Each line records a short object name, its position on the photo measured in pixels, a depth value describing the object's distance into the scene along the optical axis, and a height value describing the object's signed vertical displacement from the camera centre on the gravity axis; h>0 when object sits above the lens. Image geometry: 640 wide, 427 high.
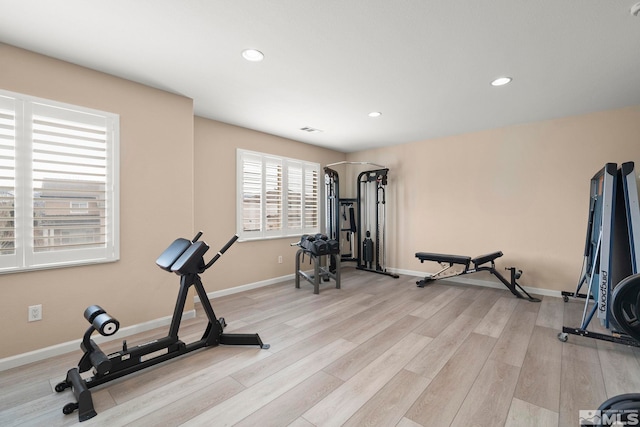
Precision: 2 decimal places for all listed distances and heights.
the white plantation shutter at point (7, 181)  2.06 +0.23
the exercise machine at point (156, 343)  1.75 -1.00
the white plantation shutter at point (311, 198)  5.12 +0.28
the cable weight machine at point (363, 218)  5.13 -0.11
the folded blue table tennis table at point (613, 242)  2.37 -0.26
